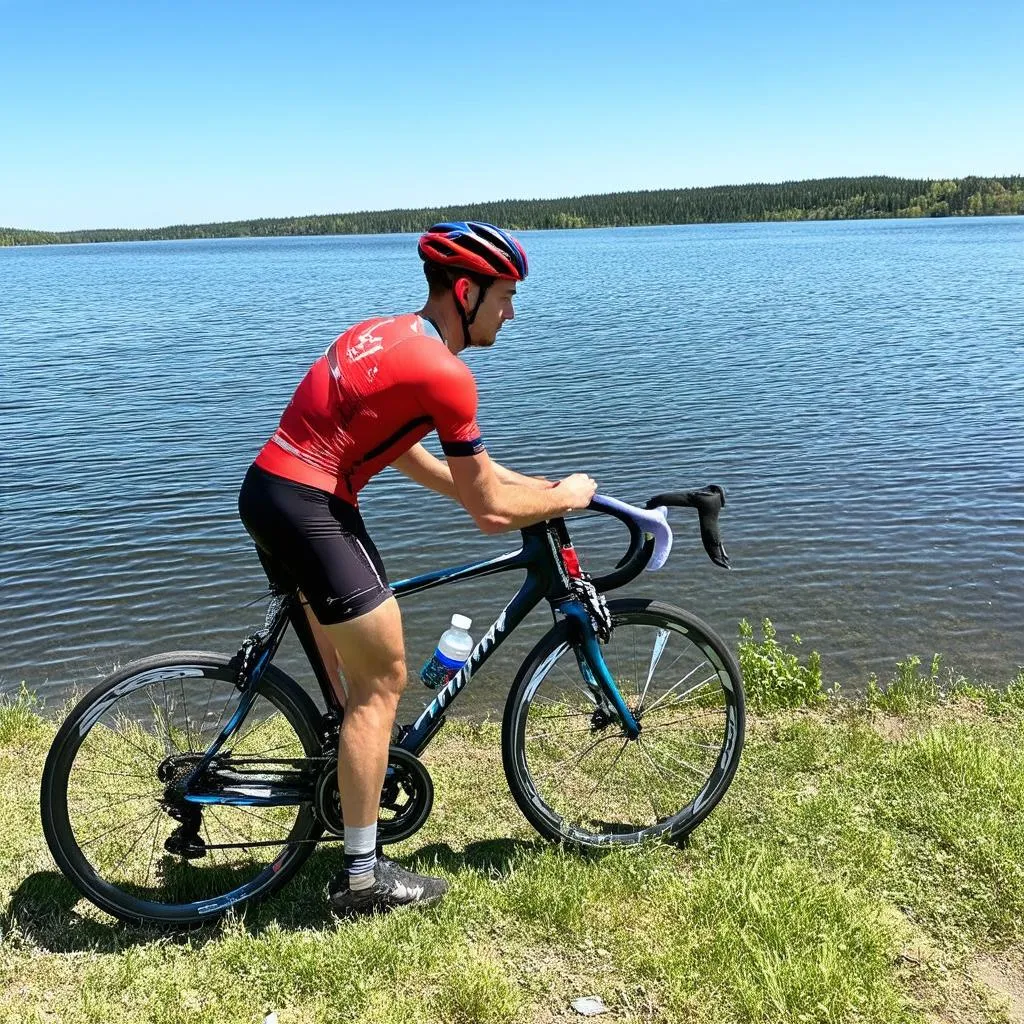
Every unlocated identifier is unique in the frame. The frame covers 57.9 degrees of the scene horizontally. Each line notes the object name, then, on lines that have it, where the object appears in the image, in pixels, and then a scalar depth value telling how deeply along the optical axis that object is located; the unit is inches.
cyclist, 137.5
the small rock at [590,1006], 130.6
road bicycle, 154.7
